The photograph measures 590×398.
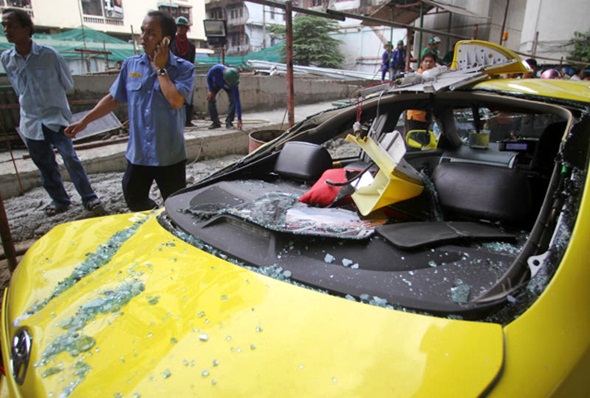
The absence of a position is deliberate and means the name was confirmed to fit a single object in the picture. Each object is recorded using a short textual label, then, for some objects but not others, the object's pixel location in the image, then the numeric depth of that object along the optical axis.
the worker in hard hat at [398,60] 10.55
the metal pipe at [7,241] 2.10
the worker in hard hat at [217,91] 6.28
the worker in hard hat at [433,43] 6.37
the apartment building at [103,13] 18.64
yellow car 0.85
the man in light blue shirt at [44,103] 3.34
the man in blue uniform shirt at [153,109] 2.38
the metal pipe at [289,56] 3.68
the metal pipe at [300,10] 3.47
